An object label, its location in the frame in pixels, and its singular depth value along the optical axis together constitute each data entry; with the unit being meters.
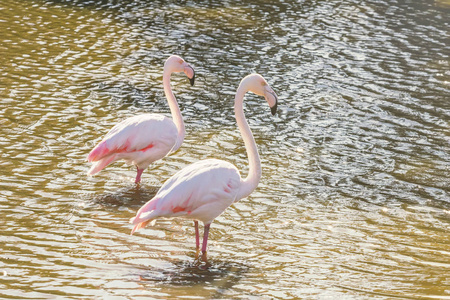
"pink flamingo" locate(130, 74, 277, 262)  11.55
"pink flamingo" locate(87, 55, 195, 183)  14.40
